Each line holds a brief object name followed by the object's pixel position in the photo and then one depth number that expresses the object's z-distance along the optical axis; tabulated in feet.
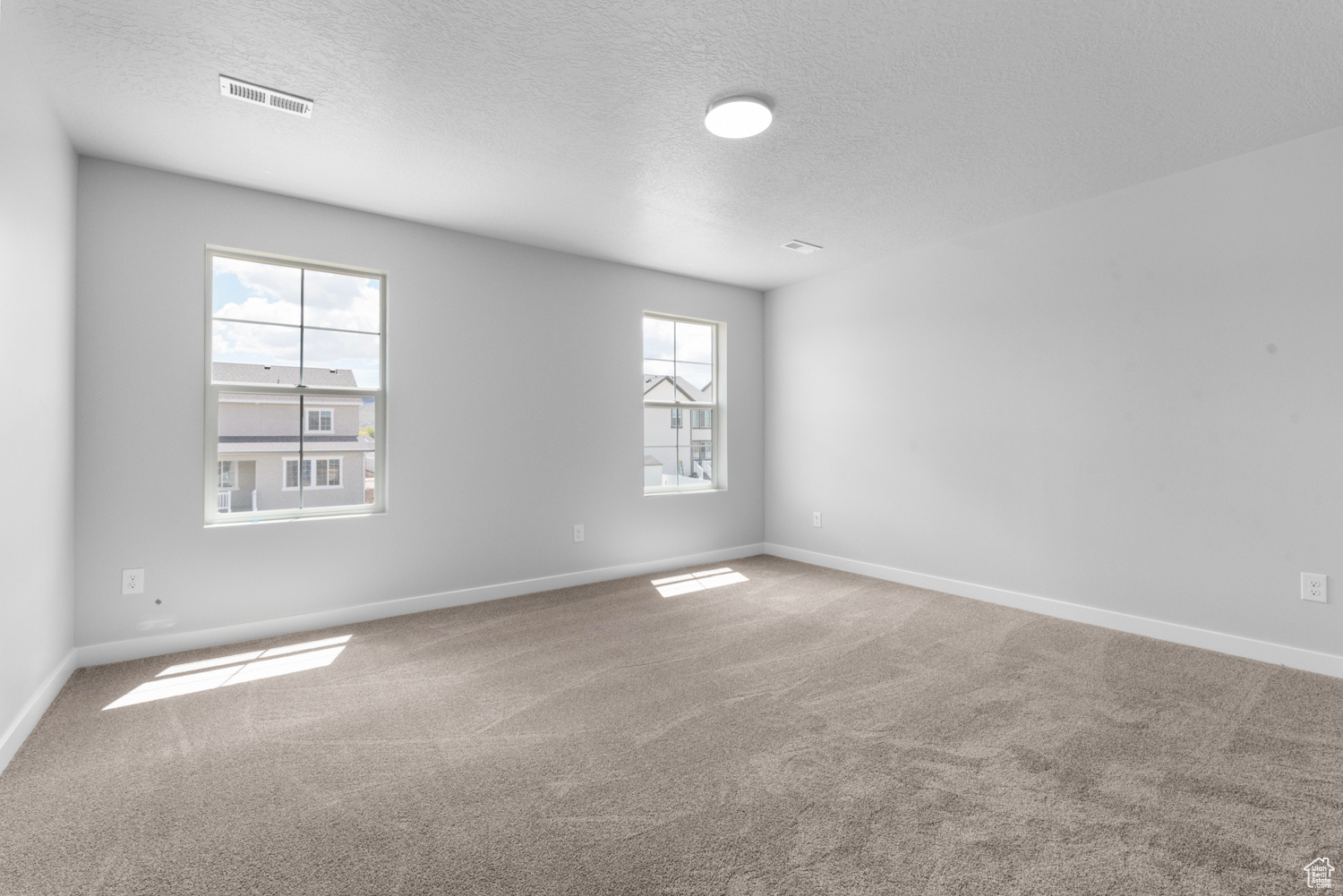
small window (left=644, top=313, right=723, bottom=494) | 17.12
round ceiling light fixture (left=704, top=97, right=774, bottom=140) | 8.29
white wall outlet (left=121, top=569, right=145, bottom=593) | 10.16
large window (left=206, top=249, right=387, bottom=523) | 11.21
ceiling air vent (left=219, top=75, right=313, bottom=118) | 7.96
